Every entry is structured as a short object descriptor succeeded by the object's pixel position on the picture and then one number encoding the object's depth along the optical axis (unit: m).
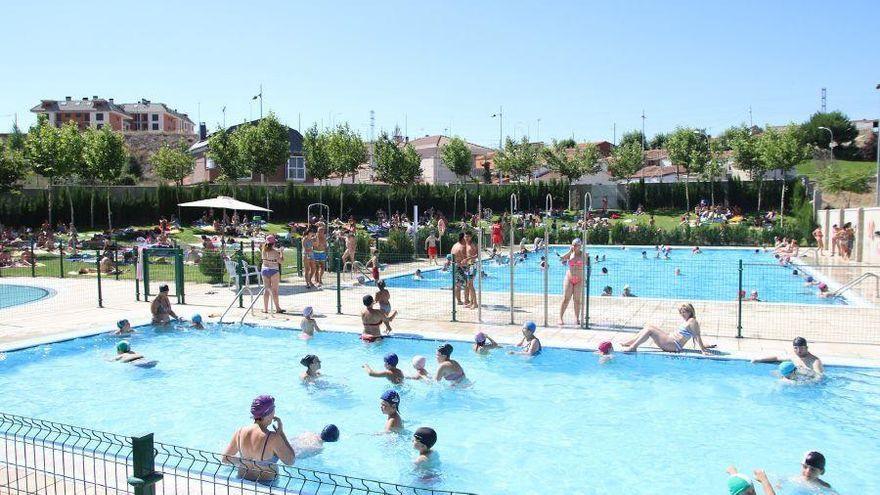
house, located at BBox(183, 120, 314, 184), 59.72
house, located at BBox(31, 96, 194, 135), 103.44
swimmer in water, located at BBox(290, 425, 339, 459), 8.31
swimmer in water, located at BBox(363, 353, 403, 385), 10.43
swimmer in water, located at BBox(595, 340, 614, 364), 11.45
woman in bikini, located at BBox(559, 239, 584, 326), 13.66
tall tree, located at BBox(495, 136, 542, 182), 58.78
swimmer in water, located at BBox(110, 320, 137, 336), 13.41
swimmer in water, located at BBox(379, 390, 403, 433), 8.41
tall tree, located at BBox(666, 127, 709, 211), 56.53
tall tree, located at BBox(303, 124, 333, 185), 48.66
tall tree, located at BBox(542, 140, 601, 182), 57.19
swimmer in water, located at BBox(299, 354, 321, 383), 10.29
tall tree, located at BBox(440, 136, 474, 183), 58.06
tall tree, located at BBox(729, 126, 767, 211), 50.56
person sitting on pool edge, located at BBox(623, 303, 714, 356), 11.55
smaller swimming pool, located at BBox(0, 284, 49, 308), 17.34
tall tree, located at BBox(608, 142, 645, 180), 61.00
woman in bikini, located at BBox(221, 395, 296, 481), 6.98
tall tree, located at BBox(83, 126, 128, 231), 38.50
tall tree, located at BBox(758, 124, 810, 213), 47.97
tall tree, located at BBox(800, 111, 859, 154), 73.69
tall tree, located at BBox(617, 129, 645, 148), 107.45
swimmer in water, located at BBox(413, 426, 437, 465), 7.50
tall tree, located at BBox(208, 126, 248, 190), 43.19
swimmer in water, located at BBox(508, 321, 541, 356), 11.73
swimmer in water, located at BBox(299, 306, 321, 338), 13.09
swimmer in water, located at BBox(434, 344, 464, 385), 10.43
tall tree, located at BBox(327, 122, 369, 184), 48.75
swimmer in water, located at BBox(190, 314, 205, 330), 14.10
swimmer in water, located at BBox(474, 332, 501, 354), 11.77
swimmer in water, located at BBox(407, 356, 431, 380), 10.52
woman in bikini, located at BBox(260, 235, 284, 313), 14.73
